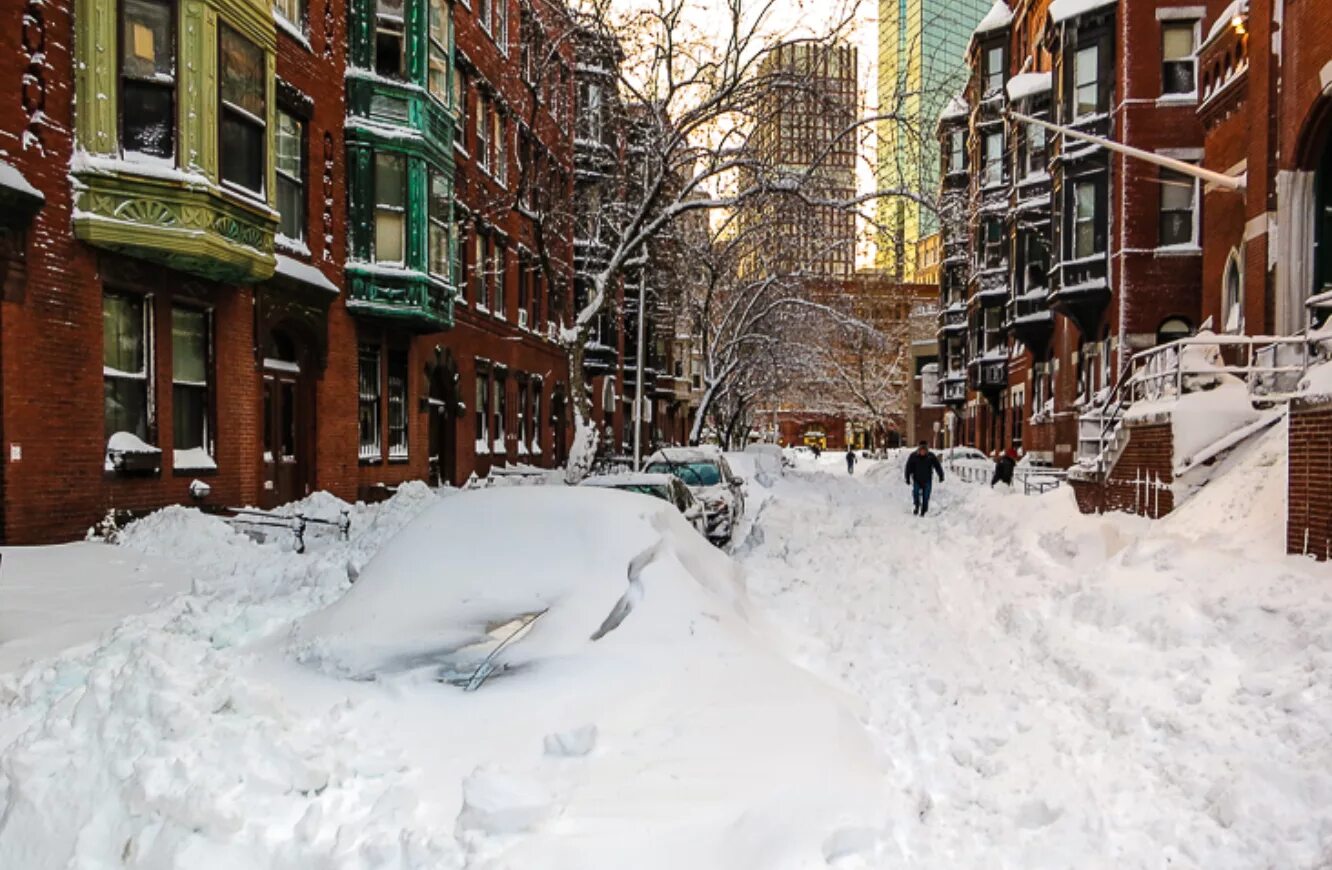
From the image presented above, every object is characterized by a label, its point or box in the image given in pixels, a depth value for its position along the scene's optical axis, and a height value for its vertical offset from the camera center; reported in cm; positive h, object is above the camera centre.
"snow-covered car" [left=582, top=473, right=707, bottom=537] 1322 -89
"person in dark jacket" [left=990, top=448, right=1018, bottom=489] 2672 -121
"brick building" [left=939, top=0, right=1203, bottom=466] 2494 +620
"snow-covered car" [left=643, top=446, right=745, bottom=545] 1584 -99
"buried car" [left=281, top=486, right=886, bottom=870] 409 -152
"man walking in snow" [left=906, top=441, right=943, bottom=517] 2214 -108
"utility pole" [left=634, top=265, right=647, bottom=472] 2350 +74
